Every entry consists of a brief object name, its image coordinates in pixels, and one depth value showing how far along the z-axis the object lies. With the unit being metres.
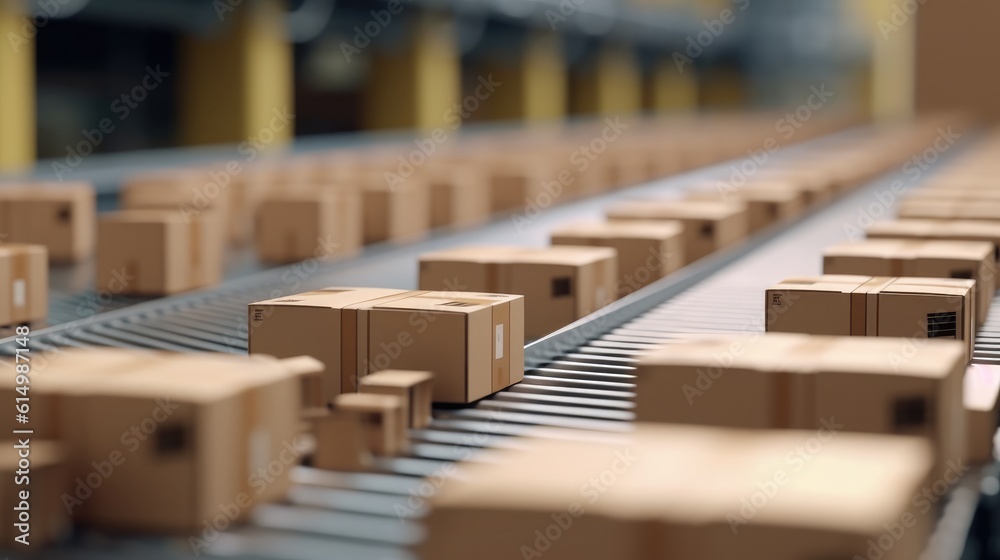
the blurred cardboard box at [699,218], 8.71
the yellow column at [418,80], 20.16
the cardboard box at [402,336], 4.50
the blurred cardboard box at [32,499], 3.18
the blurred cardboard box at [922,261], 5.96
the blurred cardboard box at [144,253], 7.31
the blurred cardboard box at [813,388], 3.49
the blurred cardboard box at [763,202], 10.39
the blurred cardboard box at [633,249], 7.48
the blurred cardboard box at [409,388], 4.15
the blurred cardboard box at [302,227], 8.86
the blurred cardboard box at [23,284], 6.09
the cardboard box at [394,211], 9.95
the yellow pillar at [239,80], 16.52
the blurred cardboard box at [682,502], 2.33
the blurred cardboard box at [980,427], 3.78
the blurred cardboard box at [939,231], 7.00
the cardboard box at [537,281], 6.07
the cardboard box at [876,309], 4.89
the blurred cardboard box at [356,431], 3.83
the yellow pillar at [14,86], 12.24
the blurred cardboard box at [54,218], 8.42
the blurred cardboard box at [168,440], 3.22
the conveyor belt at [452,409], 3.30
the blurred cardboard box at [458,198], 11.06
